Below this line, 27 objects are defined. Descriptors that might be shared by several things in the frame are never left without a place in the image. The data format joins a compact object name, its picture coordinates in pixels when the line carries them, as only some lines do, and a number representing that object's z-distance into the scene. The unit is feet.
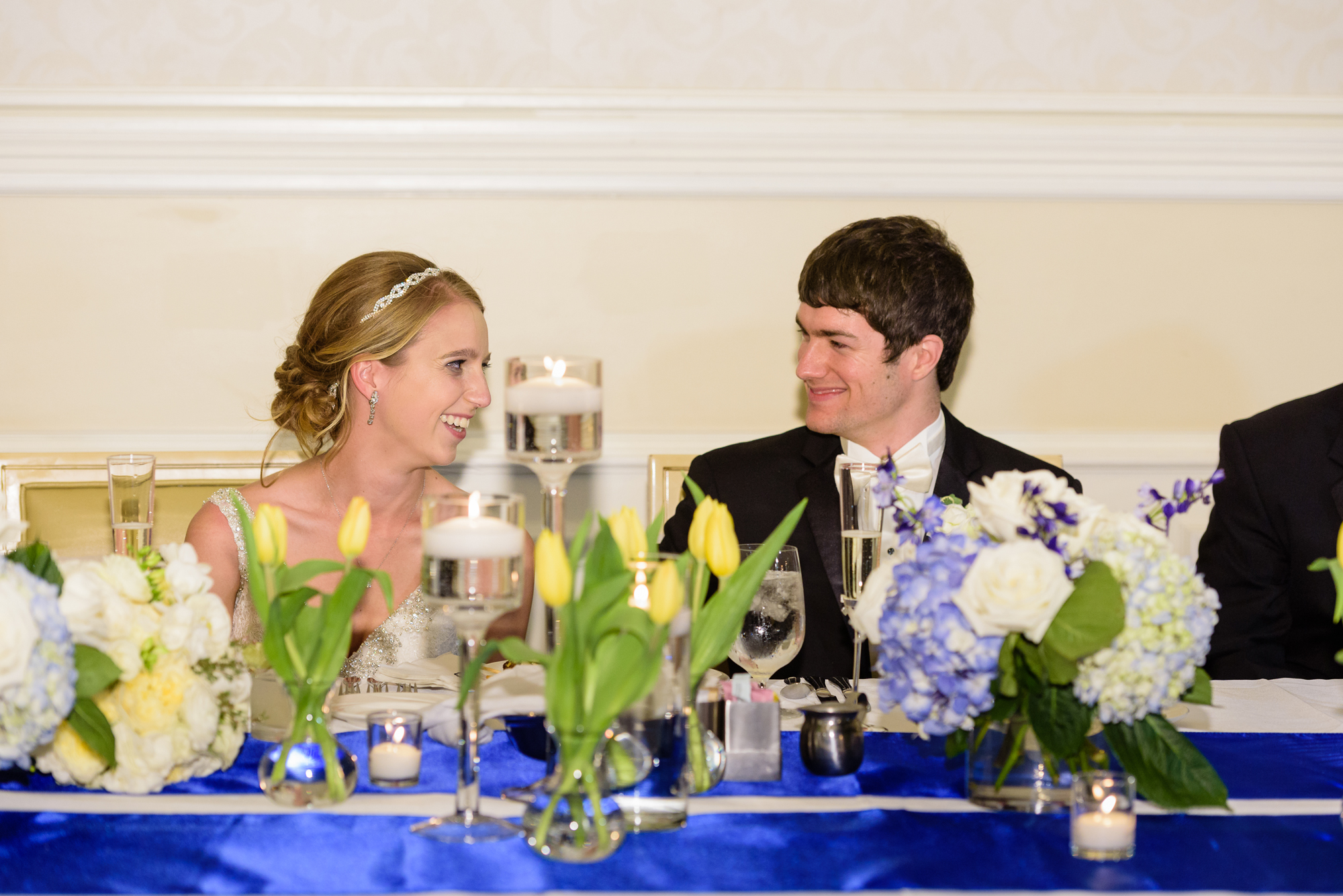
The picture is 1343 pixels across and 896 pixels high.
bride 13.81
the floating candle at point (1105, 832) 10.10
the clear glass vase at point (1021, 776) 10.44
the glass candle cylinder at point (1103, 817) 10.10
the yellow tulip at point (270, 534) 10.29
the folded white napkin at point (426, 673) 11.67
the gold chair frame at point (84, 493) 13.62
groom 14.73
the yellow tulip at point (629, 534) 10.39
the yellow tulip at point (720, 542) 10.32
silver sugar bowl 10.70
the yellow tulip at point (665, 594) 9.87
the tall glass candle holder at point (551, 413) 10.37
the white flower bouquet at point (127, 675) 10.13
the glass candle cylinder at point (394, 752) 10.53
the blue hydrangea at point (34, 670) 10.01
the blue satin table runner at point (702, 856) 9.96
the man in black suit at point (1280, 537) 13.22
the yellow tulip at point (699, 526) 10.35
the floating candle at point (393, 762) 10.53
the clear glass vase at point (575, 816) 10.04
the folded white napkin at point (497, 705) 10.95
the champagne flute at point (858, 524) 11.13
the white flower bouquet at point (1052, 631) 10.17
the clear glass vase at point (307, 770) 10.38
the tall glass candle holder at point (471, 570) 10.02
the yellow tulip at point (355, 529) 10.25
